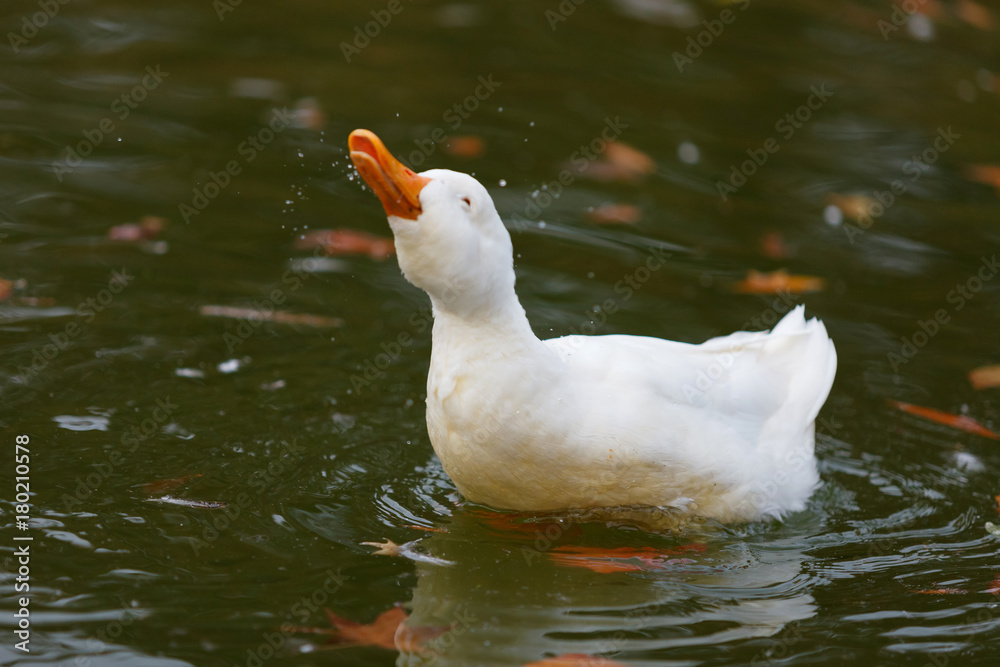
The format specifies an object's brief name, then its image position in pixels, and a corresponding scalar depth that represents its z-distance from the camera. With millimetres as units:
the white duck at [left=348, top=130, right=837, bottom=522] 6484
